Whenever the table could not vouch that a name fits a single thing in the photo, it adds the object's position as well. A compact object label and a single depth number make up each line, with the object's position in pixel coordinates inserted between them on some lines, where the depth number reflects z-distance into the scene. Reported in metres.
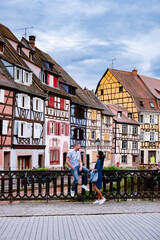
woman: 11.02
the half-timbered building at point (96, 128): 45.70
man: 11.10
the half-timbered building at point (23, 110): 29.33
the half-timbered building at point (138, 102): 56.91
